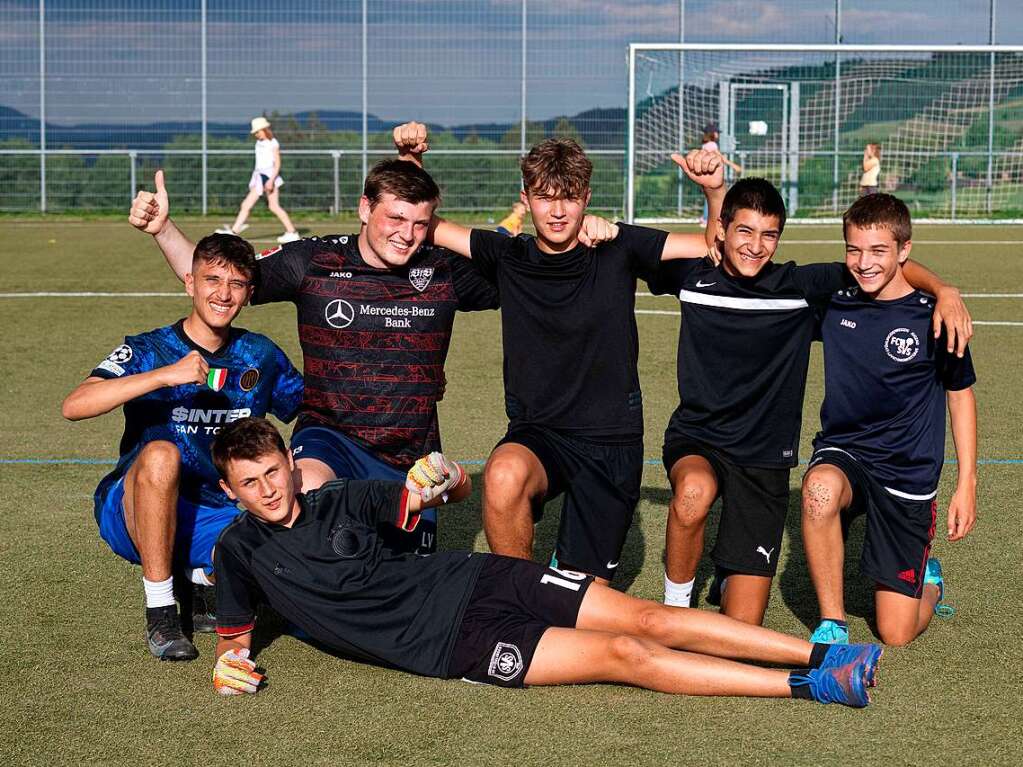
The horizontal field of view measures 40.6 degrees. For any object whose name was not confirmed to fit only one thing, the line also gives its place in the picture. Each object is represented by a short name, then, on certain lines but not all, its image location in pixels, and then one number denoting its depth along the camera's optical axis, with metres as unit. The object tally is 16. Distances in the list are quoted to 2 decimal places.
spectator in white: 20.45
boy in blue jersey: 4.57
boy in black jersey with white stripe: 4.93
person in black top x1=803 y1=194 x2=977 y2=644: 4.83
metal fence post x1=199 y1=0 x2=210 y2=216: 27.19
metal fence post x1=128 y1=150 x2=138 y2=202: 27.58
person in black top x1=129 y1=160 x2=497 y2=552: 5.14
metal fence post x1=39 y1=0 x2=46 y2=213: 27.41
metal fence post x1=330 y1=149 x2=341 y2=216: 27.33
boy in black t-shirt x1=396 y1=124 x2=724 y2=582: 4.99
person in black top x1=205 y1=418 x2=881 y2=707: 4.18
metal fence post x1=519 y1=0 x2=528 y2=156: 27.33
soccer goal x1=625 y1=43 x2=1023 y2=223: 26.06
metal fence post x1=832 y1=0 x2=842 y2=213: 26.97
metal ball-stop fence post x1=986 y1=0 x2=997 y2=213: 27.58
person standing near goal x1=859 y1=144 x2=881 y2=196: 23.67
